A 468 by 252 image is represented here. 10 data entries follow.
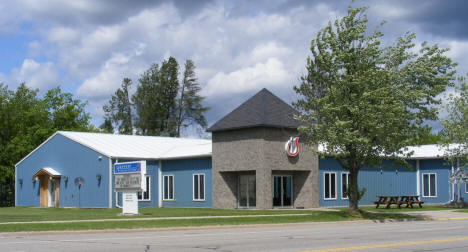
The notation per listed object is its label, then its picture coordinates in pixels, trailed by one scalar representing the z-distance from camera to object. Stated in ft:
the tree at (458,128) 127.44
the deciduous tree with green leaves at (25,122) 183.52
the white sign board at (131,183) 96.89
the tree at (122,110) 245.65
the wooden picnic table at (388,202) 120.88
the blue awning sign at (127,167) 97.76
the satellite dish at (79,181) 134.82
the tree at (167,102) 232.94
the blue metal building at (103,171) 130.21
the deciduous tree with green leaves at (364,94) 88.28
